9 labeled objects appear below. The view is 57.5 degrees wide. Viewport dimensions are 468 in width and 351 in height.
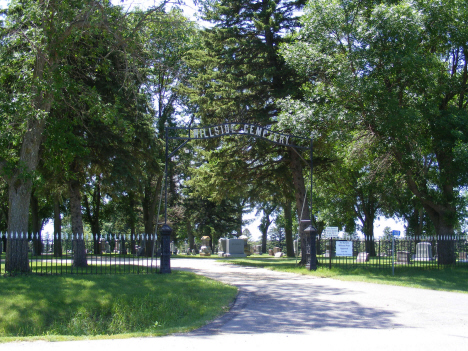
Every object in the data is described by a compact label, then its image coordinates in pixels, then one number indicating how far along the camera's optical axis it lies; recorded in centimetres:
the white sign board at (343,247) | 1731
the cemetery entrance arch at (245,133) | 1436
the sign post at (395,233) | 1563
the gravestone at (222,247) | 3516
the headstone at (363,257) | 2389
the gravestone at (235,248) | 3412
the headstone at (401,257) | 2405
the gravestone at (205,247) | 4094
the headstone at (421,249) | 2347
